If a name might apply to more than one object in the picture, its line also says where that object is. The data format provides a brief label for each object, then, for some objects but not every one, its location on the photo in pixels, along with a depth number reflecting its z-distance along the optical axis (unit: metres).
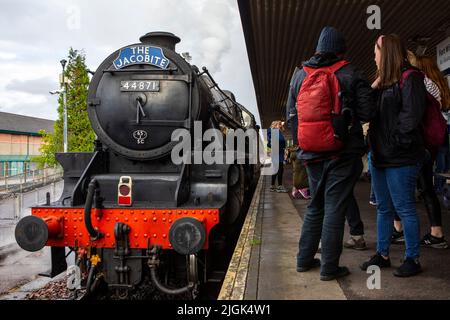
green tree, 31.11
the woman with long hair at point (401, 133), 3.05
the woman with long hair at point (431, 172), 3.85
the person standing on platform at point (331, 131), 2.94
